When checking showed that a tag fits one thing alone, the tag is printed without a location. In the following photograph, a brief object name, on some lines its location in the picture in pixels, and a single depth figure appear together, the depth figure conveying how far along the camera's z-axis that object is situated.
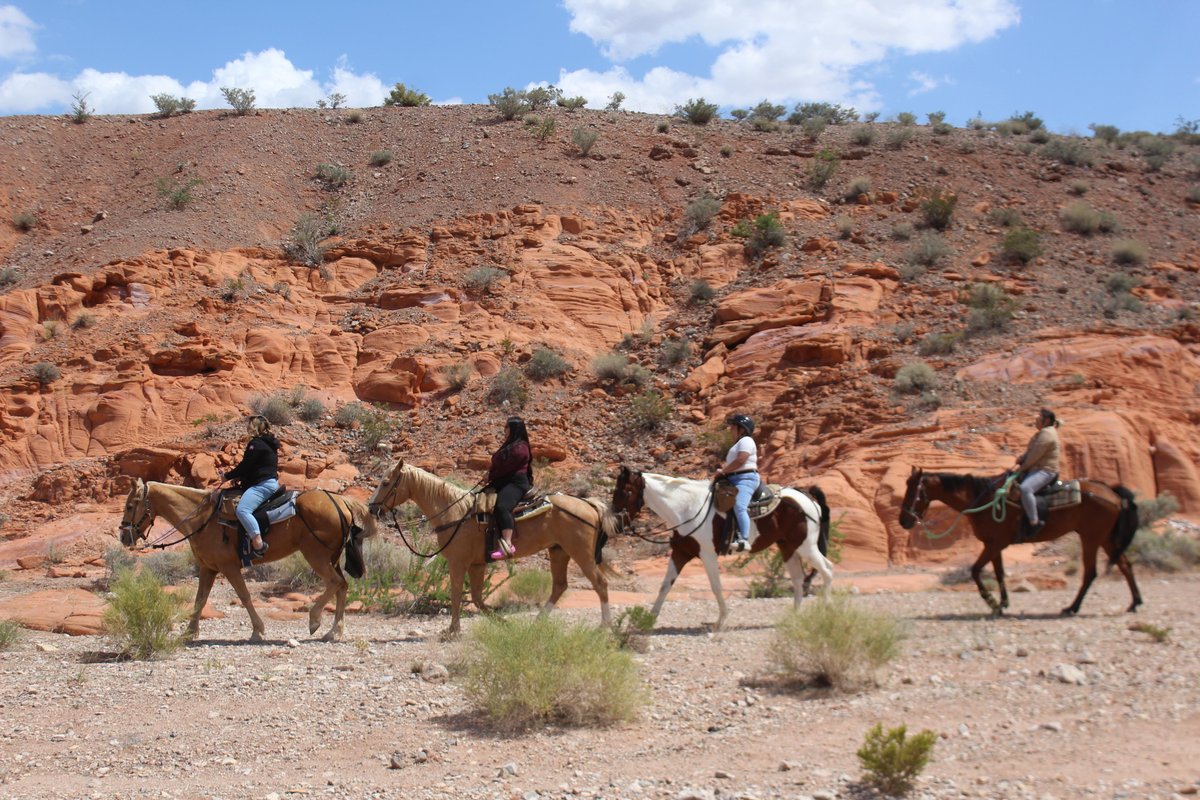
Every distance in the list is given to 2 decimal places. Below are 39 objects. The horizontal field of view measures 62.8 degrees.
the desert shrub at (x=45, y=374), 25.89
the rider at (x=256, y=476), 11.43
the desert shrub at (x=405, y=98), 46.00
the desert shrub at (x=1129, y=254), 28.66
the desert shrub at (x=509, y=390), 25.52
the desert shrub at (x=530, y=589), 14.47
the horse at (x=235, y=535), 11.76
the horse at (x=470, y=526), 11.48
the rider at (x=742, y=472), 11.26
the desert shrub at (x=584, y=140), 37.53
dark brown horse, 11.61
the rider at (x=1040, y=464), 11.75
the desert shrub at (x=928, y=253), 29.30
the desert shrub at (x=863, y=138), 39.12
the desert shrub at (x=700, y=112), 42.78
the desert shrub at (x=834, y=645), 8.05
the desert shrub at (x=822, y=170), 35.50
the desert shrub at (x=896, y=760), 5.77
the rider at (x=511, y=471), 11.27
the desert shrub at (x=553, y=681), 7.54
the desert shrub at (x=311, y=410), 25.52
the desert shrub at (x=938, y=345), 24.23
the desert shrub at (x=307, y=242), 31.31
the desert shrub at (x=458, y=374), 26.45
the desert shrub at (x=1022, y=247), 28.77
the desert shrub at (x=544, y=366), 26.66
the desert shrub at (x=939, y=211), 31.75
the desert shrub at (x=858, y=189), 34.19
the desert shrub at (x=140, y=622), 10.66
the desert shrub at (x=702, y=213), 33.38
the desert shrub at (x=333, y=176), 36.66
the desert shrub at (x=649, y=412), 24.94
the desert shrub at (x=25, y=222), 34.16
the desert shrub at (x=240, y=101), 41.94
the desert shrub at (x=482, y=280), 29.61
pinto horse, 11.46
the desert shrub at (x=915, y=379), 22.46
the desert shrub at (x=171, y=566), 18.11
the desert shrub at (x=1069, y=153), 37.66
